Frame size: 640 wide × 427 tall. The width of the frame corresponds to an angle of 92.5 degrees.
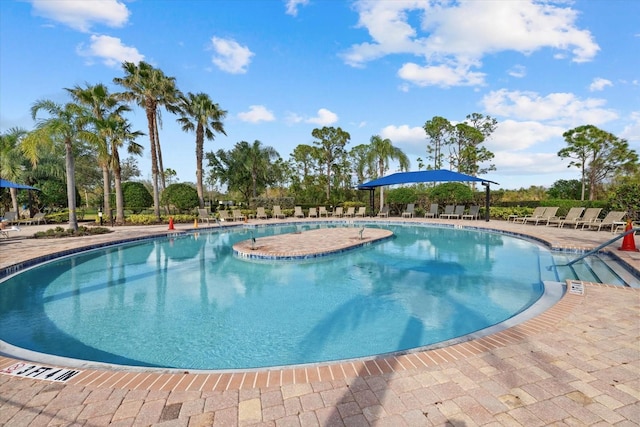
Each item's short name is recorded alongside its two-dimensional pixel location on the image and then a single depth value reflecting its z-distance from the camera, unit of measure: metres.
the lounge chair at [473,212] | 18.25
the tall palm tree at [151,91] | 17.41
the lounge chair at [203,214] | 17.89
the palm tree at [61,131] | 10.67
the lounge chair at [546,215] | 14.76
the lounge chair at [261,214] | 21.05
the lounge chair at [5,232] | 12.33
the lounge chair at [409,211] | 21.14
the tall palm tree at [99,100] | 15.48
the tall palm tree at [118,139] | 14.04
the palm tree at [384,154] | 28.08
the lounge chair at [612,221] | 11.64
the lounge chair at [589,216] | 12.65
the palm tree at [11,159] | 19.09
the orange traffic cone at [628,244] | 7.90
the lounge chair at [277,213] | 21.59
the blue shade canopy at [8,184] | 14.09
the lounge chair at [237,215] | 19.05
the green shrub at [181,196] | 20.64
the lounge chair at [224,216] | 18.44
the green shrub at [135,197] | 21.23
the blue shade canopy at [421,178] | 17.22
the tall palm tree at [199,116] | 20.56
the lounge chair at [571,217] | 13.45
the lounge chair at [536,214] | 15.30
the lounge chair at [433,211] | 20.27
